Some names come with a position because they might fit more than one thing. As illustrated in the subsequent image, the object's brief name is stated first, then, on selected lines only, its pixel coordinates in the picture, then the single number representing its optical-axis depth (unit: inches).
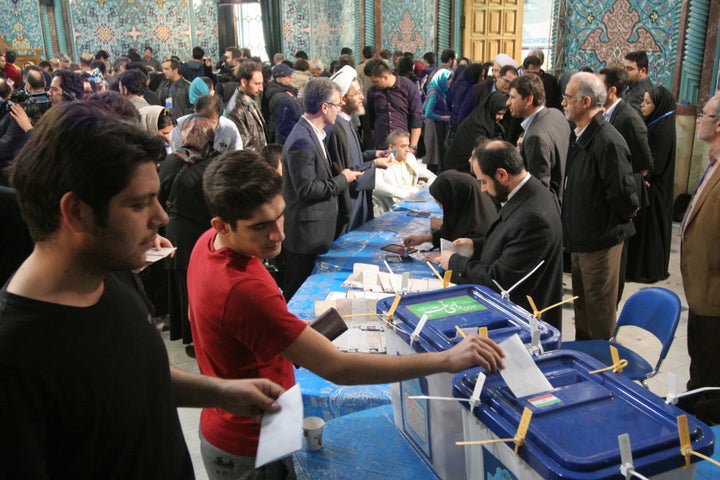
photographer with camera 198.5
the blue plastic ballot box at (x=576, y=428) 48.9
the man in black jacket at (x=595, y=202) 149.1
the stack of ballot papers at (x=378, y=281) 124.3
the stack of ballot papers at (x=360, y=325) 101.9
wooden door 433.7
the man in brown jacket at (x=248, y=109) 230.1
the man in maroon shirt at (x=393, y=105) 301.4
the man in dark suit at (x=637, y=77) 229.8
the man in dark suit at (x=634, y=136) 189.8
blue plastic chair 115.4
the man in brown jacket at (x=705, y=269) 121.1
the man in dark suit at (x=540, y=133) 171.9
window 605.6
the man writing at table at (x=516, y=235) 112.7
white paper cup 78.2
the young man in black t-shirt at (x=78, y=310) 39.3
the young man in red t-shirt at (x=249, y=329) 61.7
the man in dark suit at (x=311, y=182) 153.4
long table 94.8
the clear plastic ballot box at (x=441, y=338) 68.6
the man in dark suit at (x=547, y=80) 272.1
